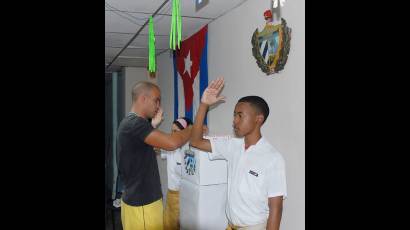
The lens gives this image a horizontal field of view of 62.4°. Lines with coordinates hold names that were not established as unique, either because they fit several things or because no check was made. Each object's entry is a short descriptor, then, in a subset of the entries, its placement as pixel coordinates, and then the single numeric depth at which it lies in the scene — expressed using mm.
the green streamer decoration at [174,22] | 1464
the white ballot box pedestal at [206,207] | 2861
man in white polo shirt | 1993
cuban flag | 3782
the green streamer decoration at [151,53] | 1855
